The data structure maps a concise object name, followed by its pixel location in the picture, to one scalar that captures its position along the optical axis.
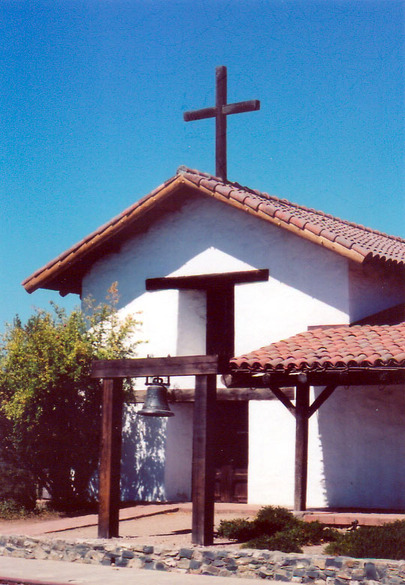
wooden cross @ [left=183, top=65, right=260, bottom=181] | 17.61
